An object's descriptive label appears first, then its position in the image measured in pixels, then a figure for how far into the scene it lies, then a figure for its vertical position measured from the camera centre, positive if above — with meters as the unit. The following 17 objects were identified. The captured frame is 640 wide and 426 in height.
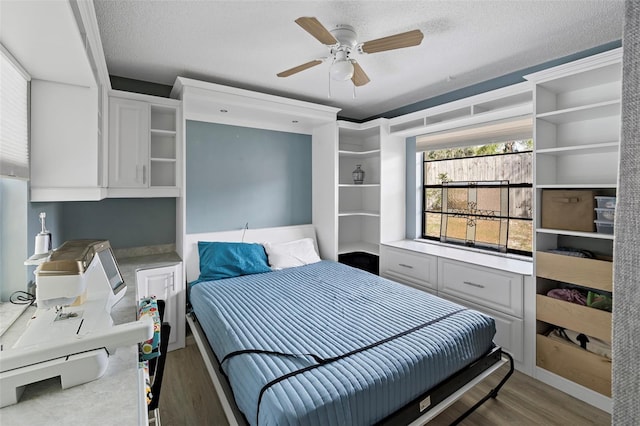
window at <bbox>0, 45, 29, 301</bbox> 1.54 +0.07
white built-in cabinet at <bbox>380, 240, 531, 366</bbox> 2.63 -0.65
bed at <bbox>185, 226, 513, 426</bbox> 1.48 -0.79
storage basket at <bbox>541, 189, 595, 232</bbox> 2.24 +0.02
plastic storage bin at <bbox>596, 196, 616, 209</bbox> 2.13 +0.07
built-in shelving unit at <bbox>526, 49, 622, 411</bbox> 2.18 +0.18
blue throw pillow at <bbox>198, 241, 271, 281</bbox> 3.11 -0.51
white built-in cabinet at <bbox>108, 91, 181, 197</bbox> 2.74 +0.60
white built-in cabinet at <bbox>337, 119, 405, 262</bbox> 3.98 +0.32
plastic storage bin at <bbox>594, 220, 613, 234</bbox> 2.15 -0.10
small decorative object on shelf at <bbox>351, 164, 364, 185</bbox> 4.28 +0.47
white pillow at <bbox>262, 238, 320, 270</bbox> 3.49 -0.49
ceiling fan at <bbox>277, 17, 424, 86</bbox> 1.83 +1.04
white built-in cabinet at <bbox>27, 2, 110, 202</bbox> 1.55 +0.54
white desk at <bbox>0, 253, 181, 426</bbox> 0.86 -0.56
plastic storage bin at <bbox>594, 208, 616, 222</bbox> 2.15 -0.02
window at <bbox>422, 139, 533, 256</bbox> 3.19 +0.18
